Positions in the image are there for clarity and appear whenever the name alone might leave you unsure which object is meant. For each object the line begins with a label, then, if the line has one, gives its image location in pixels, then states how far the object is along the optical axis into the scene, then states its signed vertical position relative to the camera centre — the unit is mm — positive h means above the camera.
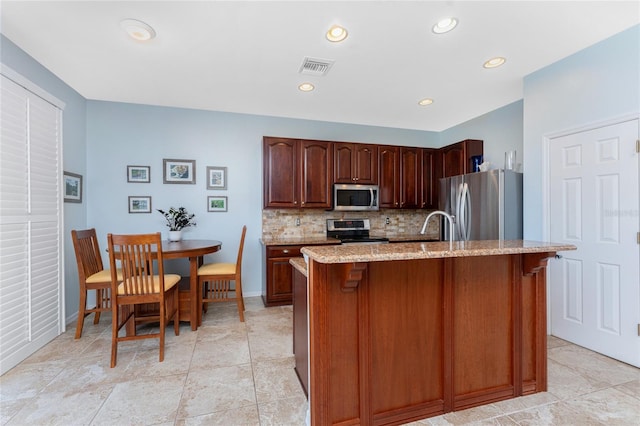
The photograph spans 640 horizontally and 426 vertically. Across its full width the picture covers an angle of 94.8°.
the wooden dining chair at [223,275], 3199 -675
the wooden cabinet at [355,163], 4203 +723
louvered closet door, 2258 -78
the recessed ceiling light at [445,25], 2099 +1370
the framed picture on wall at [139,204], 3809 +132
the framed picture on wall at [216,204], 4059 +133
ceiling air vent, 2678 +1385
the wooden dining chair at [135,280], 2350 -555
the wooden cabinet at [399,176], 4426 +551
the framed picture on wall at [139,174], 3797 +521
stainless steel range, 4384 -258
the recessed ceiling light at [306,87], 3191 +1398
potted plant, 3834 -55
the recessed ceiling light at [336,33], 2189 +1372
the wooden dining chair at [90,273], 2797 -594
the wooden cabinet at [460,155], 4090 +811
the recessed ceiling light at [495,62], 2651 +1377
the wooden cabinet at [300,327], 1907 -804
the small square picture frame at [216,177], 4055 +506
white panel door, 2289 -225
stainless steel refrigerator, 3050 +66
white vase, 3662 -275
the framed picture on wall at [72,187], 3180 +315
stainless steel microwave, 4219 +229
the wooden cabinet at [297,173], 3951 +552
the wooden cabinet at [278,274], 3734 -772
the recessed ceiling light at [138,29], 2123 +1381
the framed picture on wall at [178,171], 3902 +575
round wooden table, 2840 -470
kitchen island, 1532 -681
